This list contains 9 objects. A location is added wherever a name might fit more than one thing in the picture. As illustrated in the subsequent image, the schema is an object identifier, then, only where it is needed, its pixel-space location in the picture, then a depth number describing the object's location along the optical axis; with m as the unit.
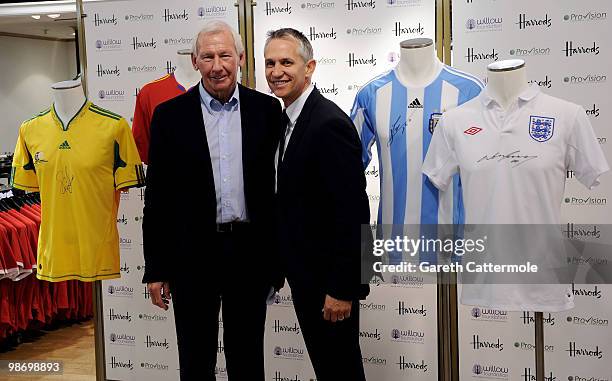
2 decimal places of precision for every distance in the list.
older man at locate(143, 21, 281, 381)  2.71
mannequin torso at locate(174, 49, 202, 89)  3.62
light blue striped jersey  2.98
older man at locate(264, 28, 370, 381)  2.39
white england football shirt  2.52
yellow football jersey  3.30
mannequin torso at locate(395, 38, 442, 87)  3.00
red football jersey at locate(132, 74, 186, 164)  3.60
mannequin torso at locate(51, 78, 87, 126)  3.37
